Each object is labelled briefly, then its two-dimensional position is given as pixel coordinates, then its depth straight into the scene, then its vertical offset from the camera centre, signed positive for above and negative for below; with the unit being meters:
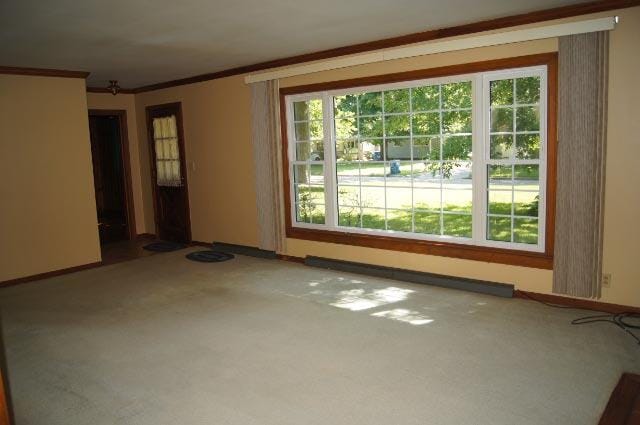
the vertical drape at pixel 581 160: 3.87 -0.07
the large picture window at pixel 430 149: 4.41 +0.07
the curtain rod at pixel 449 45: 3.86 +1.08
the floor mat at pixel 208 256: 6.51 -1.29
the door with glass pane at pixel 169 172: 7.63 -0.09
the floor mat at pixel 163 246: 7.34 -1.27
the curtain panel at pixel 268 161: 6.20 +0.02
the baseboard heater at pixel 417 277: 4.56 -1.28
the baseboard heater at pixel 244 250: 6.48 -1.24
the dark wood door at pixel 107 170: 9.43 -0.02
